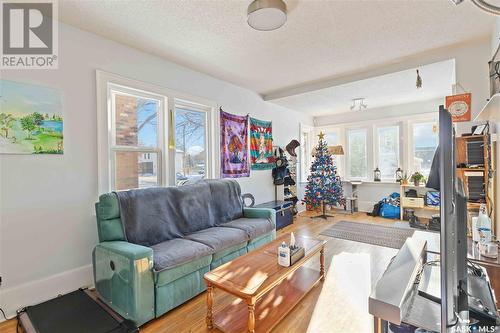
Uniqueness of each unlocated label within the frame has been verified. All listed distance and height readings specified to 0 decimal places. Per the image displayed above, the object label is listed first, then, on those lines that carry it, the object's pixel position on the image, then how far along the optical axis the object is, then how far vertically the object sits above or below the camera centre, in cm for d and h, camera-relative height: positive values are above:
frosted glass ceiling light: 197 +128
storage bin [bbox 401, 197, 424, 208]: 480 -77
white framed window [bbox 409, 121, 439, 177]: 518 +40
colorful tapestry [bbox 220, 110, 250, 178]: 396 +35
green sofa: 189 -74
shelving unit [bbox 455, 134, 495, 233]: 230 -4
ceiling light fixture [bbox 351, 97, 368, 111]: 492 +128
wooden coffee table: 167 -86
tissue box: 205 -78
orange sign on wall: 273 +63
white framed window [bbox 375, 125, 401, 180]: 561 +30
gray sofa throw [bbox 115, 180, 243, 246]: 238 -49
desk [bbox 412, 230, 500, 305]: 119 -51
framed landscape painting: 202 +44
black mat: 167 -110
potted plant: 488 -30
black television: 62 -17
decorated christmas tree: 543 -40
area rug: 371 -117
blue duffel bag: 518 -98
